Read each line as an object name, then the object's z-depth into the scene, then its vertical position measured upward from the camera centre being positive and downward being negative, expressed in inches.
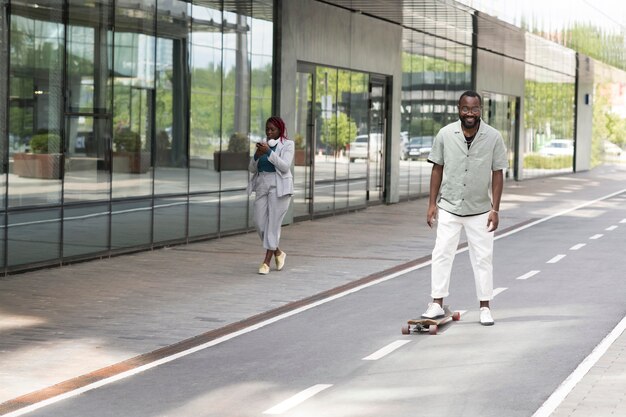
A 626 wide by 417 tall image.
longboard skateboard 412.8 -59.4
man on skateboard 422.6 -15.5
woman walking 573.0 -19.7
